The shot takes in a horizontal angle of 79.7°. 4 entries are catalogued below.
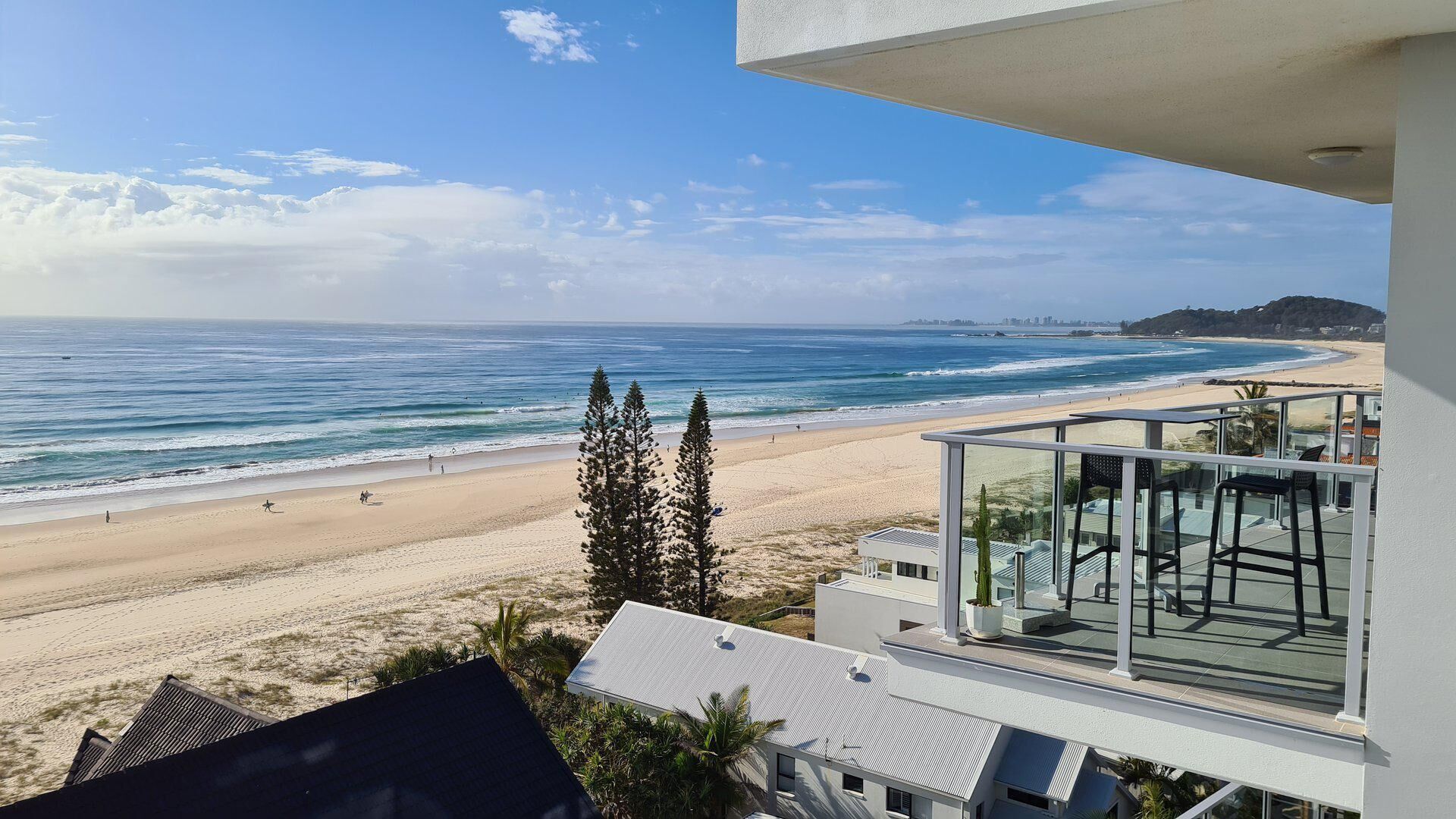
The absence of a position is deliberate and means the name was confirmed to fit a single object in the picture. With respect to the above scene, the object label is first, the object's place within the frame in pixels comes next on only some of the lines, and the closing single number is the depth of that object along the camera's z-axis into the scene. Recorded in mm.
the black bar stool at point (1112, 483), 3271
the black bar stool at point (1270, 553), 3182
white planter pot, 3547
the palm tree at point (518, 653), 15227
